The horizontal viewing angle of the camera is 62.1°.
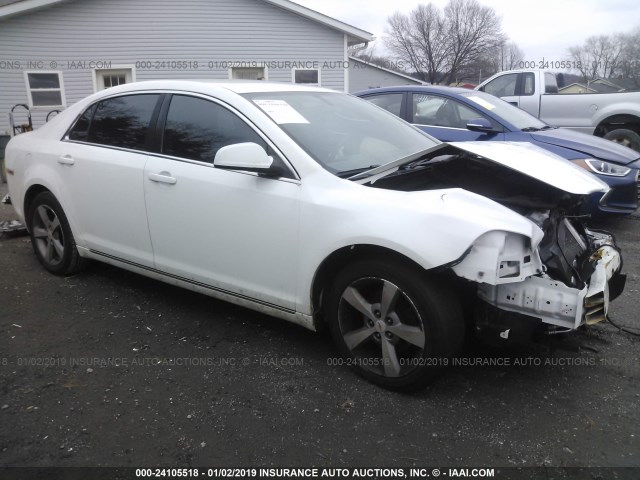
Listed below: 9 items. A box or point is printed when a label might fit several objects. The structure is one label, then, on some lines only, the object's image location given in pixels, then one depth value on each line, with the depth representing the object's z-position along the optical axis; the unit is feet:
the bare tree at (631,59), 53.21
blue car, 18.62
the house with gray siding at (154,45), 47.60
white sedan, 8.18
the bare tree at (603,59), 77.06
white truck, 28.35
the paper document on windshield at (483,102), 20.58
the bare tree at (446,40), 167.22
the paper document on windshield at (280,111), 10.28
